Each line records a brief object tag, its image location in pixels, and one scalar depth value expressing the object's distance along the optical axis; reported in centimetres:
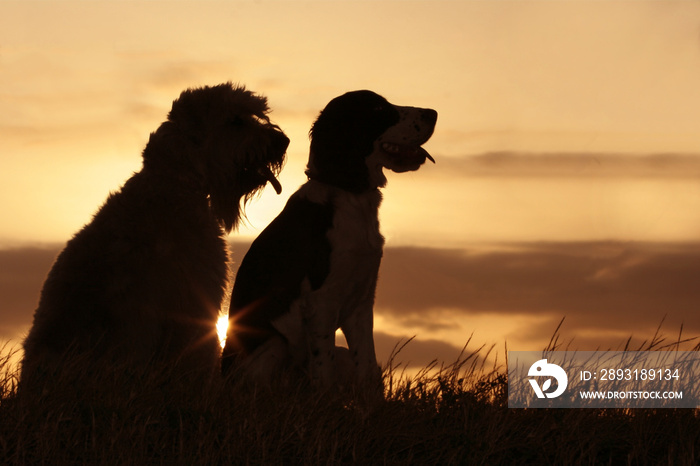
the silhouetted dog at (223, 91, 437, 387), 671
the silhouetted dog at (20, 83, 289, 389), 647
